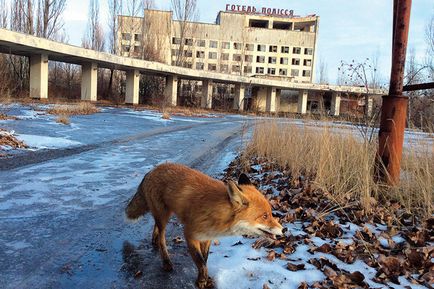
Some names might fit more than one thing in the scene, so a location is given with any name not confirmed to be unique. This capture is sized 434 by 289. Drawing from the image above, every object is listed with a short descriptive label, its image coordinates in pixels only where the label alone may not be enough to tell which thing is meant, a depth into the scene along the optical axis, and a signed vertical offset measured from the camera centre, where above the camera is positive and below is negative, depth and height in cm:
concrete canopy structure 2894 +409
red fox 317 -94
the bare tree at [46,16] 3978 +897
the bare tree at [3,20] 3925 +812
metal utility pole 545 +9
